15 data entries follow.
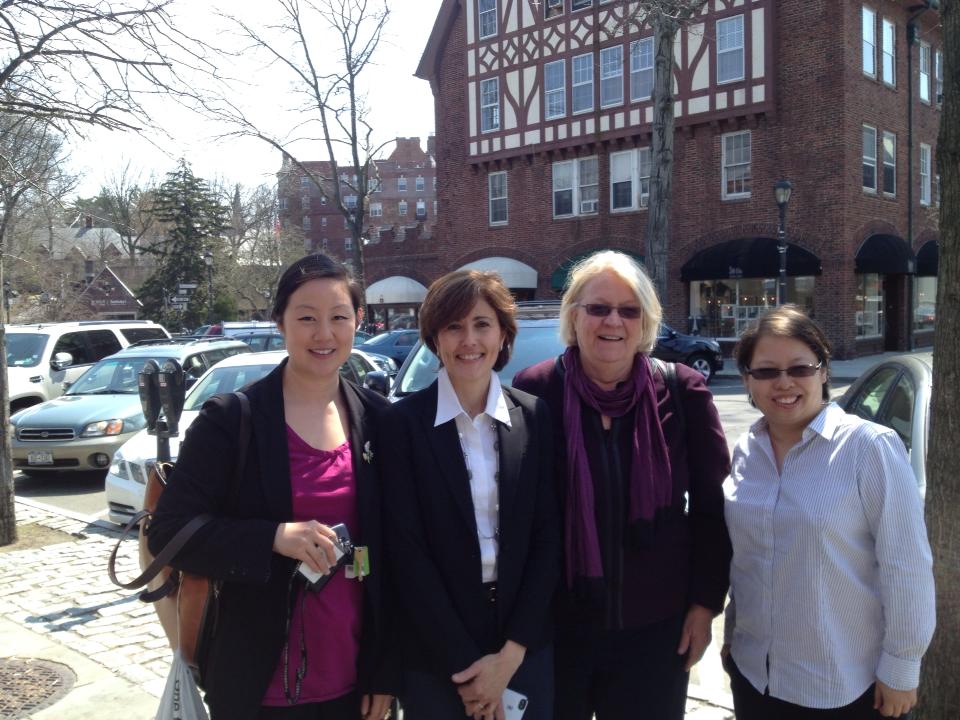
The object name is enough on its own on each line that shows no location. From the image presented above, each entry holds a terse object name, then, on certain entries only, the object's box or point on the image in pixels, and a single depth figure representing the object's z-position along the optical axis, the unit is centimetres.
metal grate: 398
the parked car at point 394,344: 2144
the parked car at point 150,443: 737
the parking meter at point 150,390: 546
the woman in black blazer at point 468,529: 224
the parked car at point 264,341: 1603
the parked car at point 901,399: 418
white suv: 1266
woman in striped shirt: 220
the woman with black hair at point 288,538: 212
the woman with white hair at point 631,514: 241
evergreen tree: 4494
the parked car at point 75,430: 942
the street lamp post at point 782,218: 1791
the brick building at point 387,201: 7700
